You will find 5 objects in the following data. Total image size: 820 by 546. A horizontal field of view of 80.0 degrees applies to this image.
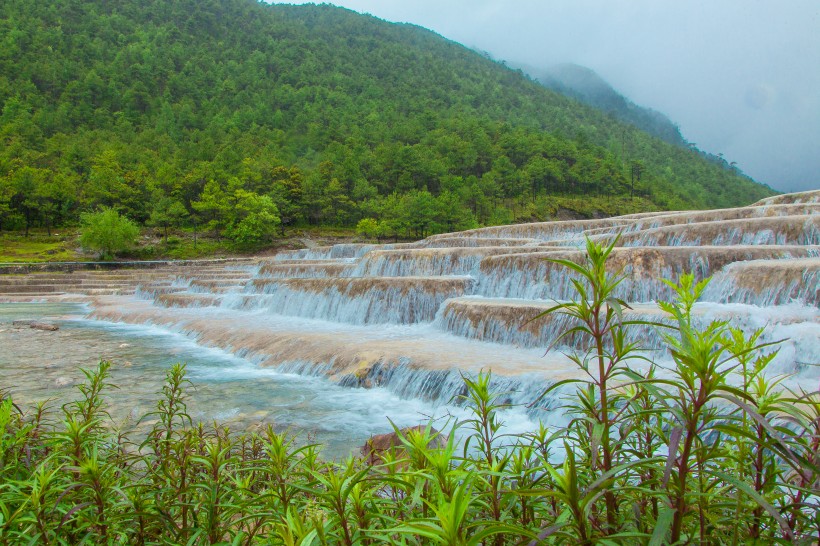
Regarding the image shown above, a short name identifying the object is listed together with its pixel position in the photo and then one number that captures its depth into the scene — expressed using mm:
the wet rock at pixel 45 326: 15547
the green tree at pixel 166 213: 46062
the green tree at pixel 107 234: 38062
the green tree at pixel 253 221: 45875
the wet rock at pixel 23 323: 16328
